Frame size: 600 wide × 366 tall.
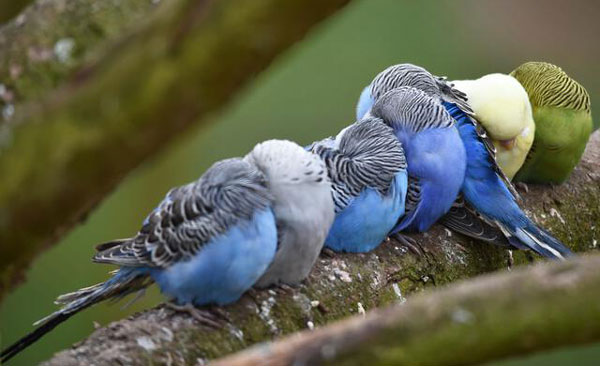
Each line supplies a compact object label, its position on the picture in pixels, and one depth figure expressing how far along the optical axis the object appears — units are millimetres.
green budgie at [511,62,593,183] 8836
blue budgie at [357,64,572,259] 7836
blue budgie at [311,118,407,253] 7254
